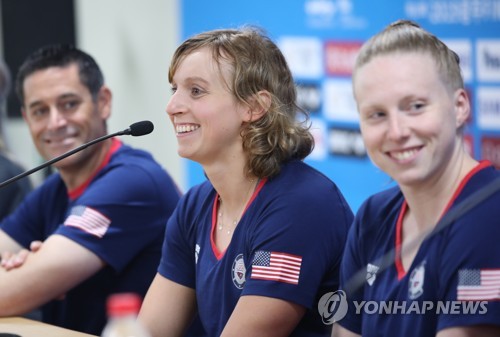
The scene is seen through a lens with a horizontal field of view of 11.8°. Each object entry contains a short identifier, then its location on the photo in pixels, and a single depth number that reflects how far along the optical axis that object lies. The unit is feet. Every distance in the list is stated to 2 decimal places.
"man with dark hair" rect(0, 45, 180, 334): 12.84
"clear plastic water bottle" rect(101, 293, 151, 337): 10.64
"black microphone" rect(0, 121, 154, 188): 12.09
